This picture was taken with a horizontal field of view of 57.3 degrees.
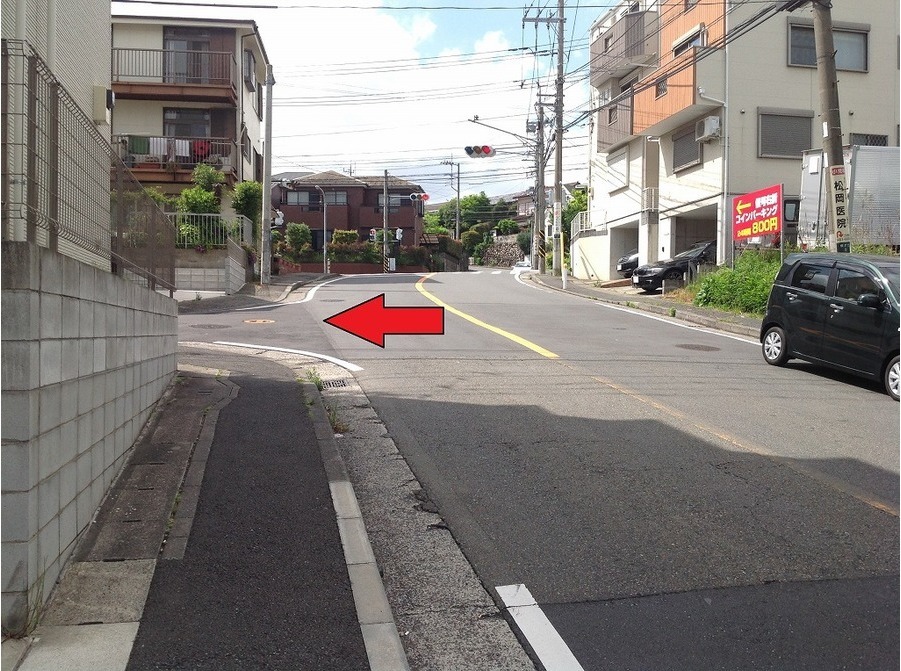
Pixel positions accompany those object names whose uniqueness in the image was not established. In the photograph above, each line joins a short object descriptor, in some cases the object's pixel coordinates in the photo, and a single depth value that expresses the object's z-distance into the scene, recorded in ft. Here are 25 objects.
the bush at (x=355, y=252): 184.24
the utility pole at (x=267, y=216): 87.86
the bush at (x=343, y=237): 185.26
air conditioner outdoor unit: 86.69
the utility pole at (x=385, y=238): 183.67
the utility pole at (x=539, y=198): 143.02
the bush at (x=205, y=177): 94.89
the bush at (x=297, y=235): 181.28
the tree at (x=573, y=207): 162.33
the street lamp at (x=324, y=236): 172.35
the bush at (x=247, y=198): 96.12
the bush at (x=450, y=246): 215.92
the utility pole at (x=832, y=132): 51.29
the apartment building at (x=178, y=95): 100.73
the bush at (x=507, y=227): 276.00
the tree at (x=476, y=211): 293.23
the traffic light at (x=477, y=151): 118.01
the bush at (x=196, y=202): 86.48
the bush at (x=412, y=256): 193.16
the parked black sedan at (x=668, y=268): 84.94
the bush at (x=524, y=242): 240.20
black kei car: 33.22
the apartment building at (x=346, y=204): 201.57
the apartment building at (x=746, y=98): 87.30
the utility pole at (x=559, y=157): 110.42
